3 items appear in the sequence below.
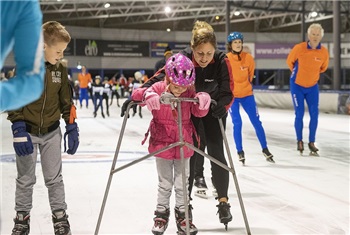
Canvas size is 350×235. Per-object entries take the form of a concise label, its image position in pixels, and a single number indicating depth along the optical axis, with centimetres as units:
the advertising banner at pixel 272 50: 3500
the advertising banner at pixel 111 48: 3438
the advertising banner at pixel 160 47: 3681
